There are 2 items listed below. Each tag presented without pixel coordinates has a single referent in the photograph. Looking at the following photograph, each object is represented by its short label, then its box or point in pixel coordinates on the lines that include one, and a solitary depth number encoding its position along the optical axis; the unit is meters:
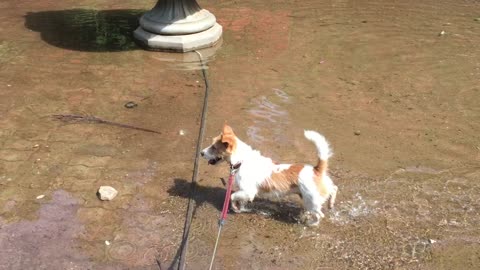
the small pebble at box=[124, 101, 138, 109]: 5.79
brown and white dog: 3.88
